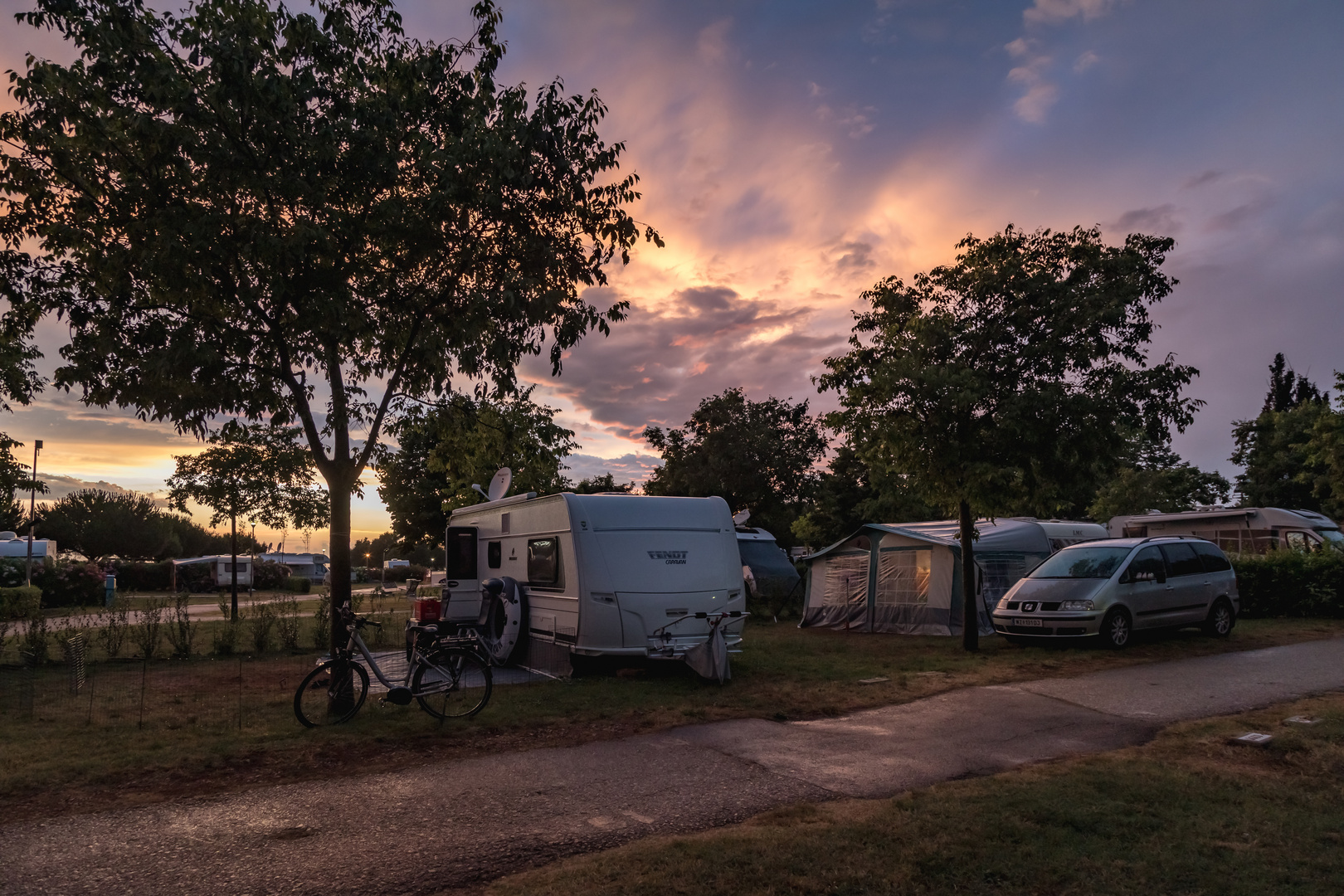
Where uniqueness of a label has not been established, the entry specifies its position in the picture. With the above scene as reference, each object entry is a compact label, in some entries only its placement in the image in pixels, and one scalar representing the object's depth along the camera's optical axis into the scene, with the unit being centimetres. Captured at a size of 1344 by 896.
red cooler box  1024
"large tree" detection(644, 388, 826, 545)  4341
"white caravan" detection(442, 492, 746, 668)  1091
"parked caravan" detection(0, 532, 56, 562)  3403
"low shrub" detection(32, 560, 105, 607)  2972
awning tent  1769
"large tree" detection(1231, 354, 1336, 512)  4862
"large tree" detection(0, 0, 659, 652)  832
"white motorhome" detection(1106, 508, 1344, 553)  2466
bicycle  846
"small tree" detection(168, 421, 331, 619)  2038
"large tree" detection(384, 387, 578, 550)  1096
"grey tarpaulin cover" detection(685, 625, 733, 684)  1083
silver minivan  1359
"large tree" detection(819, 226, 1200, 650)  1303
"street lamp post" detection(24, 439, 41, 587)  2604
